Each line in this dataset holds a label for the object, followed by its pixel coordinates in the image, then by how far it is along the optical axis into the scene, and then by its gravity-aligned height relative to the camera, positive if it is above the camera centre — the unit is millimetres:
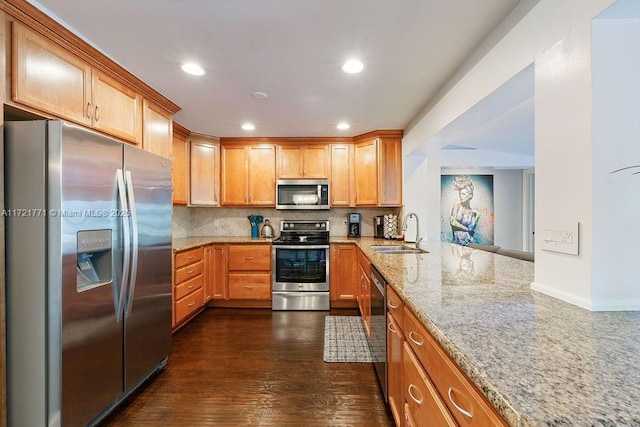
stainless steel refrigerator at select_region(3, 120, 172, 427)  1336 -292
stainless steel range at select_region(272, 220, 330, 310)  3625 -788
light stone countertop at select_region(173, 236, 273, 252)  3205 -343
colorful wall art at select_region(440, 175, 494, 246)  5707 +96
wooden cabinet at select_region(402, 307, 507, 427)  680 -510
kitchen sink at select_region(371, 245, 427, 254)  2742 -352
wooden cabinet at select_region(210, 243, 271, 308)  3686 -745
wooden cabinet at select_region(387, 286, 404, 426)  1391 -752
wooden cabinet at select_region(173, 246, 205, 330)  2896 -769
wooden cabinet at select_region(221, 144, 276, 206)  3980 +551
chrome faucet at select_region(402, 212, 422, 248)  2814 -242
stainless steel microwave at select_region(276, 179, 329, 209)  3881 +277
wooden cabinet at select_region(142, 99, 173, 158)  2416 +776
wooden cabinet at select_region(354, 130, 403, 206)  3719 +623
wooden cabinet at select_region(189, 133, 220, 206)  3740 +593
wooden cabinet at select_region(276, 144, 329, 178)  3963 +740
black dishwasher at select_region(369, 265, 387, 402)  1716 -736
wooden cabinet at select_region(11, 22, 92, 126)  1437 +768
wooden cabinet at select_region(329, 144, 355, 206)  3963 +584
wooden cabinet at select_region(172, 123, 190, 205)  3361 +612
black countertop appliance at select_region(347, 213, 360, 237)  4098 -158
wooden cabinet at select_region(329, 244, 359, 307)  3662 -783
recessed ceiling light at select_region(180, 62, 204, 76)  2021 +1058
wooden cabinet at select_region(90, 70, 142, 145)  1923 +778
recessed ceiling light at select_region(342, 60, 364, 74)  1987 +1053
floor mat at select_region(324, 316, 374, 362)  2405 -1204
